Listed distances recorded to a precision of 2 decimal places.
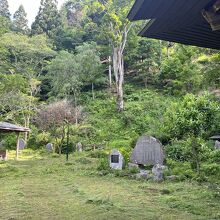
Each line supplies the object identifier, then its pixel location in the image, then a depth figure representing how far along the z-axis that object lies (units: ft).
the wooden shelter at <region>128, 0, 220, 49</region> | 7.85
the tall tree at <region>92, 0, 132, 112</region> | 70.30
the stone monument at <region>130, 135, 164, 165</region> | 33.93
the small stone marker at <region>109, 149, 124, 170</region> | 33.46
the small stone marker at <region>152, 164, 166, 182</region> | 26.49
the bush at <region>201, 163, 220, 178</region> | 28.30
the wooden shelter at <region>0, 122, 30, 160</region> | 42.86
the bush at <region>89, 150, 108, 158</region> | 46.03
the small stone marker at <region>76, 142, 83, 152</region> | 56.28
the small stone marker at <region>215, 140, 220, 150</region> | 43.78
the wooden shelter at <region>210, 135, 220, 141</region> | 45.59
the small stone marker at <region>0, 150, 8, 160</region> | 47.40
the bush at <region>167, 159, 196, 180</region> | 26.91
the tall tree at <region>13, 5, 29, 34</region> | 113.31
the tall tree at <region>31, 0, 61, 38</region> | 108.53
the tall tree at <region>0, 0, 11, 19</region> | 129.21
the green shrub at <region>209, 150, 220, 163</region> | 32.58
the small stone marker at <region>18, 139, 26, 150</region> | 64.91
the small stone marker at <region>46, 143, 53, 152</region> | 59.33
